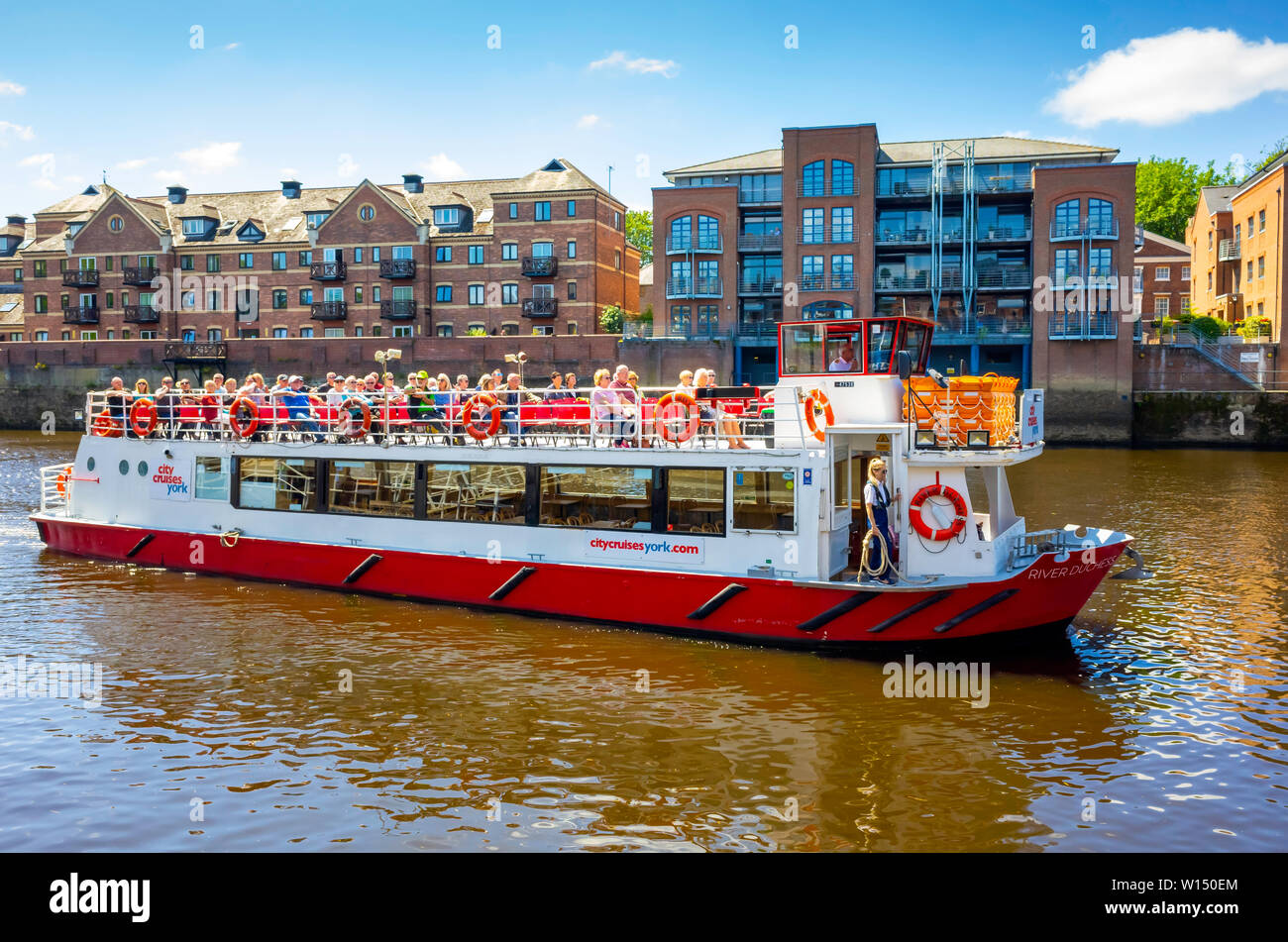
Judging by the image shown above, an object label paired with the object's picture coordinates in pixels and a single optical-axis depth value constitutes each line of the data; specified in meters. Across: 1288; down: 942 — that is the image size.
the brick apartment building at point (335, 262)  69.00
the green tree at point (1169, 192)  97.12
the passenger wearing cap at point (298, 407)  19.98
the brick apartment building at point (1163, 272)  87.94
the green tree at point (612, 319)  68.44
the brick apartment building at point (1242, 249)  61.78
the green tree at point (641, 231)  102.81
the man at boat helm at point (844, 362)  15.66
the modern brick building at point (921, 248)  57.47
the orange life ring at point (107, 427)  22.53
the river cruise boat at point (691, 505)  14.92
